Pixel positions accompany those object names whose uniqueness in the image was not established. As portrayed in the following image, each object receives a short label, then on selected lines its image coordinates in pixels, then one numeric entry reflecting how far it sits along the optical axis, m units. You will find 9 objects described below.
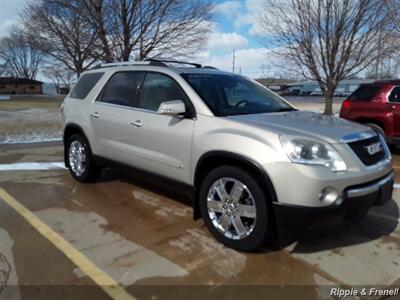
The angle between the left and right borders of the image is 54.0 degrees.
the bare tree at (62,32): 19.80
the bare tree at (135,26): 17.59
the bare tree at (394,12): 11.83
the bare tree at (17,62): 78.78
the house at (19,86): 75.80
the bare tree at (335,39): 10.82
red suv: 8.29
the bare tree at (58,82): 85.62
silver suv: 3.31
